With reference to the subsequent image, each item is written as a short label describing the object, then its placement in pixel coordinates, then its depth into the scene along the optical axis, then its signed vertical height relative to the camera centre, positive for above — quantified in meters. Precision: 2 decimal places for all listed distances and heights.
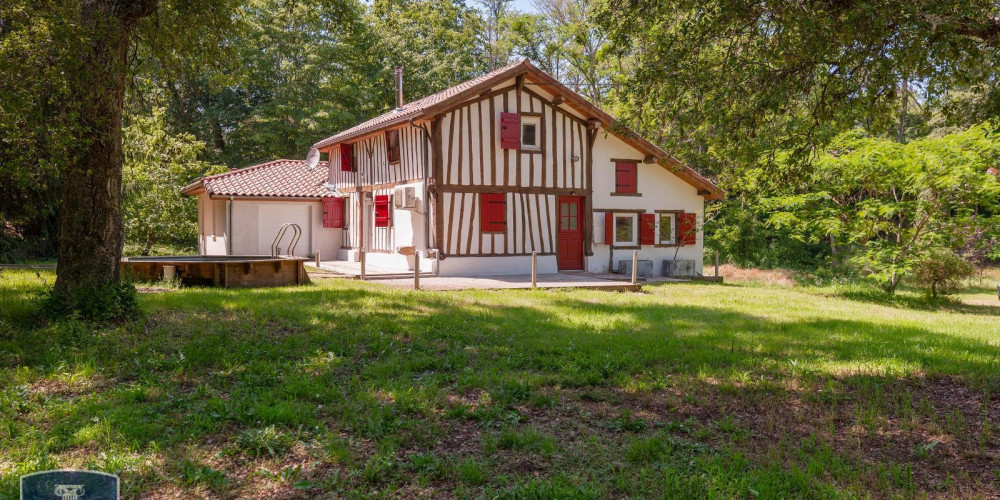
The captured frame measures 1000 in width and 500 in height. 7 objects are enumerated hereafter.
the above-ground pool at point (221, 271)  12.05 -0.59
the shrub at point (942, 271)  16.14 -0.82
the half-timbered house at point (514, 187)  16.22 +1.34
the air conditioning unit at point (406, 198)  16.48 +0.99
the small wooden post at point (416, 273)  12.67 -0.66
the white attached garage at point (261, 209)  19.98 +0.90
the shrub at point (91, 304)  7.20 -0.70
